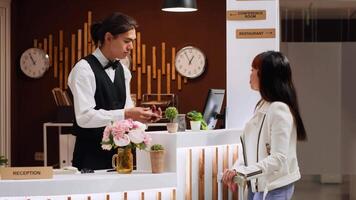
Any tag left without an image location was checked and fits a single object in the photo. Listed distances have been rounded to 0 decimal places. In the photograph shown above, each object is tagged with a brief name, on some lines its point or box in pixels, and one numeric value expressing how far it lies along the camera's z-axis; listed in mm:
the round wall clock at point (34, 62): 11905
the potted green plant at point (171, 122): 5487
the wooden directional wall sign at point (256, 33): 6498
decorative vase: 5083
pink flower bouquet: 4951
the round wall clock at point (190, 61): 11624
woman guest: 4578
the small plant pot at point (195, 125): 5970
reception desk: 4690
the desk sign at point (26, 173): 4730
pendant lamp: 8134
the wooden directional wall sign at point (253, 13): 6509
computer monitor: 6343
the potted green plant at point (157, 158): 5169
